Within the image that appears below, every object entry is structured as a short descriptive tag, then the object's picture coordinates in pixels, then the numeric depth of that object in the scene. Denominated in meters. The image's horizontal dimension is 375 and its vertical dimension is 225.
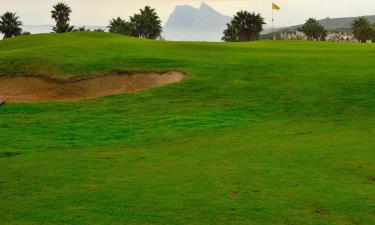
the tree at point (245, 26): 107.81
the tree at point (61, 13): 95.12
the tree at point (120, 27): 117.50
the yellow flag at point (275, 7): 80.37
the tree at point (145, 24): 118.50
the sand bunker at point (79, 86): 28.55
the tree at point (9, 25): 86.50
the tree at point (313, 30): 143.00
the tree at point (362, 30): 126.50
